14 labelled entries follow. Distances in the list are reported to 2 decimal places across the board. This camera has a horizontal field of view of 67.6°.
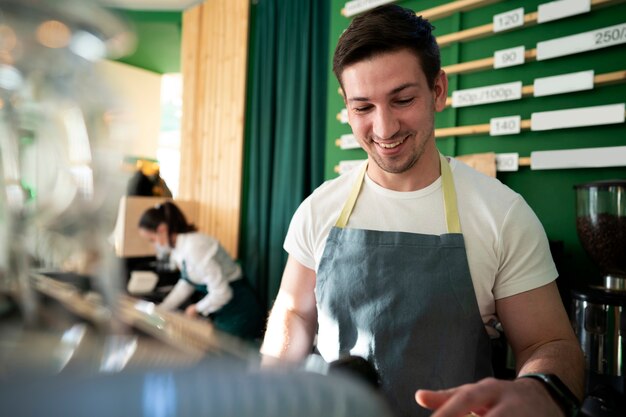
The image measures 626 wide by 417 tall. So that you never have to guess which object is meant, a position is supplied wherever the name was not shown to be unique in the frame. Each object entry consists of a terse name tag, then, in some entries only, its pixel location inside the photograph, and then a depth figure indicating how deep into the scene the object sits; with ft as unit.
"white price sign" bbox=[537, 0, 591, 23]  5.88
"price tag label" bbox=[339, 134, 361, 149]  8.61
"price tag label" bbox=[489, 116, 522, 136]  6.45
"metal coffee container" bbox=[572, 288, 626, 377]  4.26
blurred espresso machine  0.73
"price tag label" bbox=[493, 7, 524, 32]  6.40
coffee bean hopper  4.29
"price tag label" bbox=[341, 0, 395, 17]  8.30
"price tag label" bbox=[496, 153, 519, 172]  6.42
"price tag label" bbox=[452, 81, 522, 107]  6.48
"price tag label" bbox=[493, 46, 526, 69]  6.41
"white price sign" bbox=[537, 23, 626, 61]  5.62
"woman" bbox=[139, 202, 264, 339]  9.86
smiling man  3.44
